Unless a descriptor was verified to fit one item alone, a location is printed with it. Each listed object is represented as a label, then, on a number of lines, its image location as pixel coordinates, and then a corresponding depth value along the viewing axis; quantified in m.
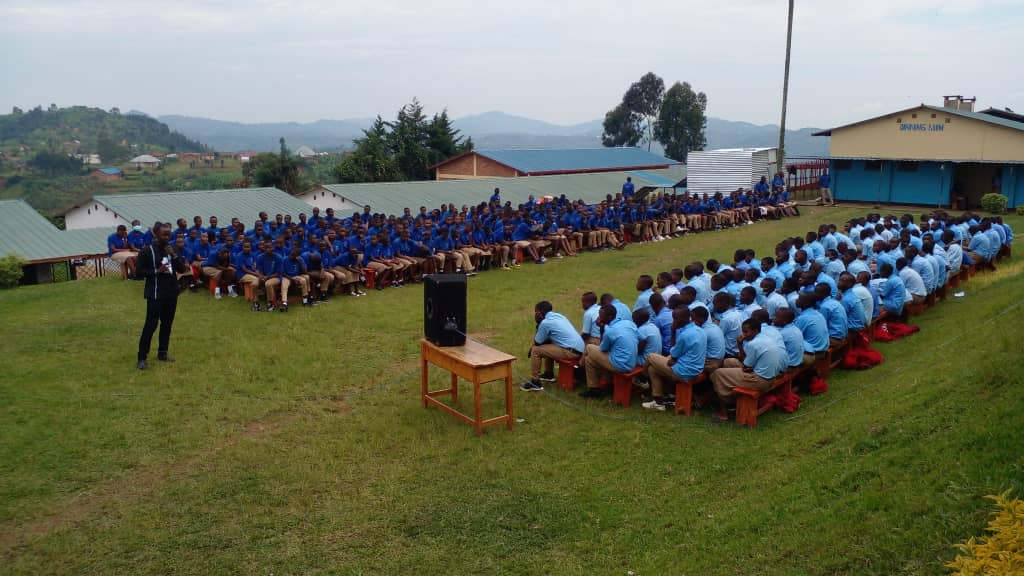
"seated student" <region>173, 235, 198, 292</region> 14.71
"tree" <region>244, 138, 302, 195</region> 40.00
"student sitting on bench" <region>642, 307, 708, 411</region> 8.56
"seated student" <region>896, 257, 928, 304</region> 12.23
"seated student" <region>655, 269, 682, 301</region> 10.80
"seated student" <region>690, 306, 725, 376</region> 8.78
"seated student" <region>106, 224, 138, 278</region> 15.33
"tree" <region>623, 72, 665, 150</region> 70.19
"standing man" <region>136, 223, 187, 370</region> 10.01
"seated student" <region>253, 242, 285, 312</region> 13.71
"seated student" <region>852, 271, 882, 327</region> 10.51
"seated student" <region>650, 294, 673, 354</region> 9.58
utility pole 30.67
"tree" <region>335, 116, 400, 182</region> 39.75
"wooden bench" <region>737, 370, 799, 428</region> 8.21
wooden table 8.06
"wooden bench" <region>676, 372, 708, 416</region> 8.68
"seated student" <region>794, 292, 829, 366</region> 9.27
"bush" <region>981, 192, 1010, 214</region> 27.44
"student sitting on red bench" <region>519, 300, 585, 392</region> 9.60
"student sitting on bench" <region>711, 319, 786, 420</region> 8.30
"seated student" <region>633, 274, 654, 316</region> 10.04
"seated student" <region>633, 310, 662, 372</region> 9.12
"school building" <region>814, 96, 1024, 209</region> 28.48
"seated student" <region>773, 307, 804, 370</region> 8.77
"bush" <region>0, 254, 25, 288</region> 15.09
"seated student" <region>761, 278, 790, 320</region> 10.30
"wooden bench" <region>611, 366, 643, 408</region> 8.99
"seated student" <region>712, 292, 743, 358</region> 9.45
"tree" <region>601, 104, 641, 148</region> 70.12
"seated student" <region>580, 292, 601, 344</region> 9.90
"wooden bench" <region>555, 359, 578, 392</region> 9.59
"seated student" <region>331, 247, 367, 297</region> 14.96
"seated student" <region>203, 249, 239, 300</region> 14.20
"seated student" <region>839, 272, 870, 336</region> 10.30
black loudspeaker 8.54
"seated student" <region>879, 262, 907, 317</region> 11.60
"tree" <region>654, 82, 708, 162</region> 65.00
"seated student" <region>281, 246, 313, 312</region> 14.01
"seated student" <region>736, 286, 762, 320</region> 9.69
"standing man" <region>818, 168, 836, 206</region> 32.25
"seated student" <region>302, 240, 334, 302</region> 14.20
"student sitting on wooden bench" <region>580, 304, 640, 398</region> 8.96
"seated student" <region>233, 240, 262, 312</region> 13.84
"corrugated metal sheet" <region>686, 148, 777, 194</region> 30.91
